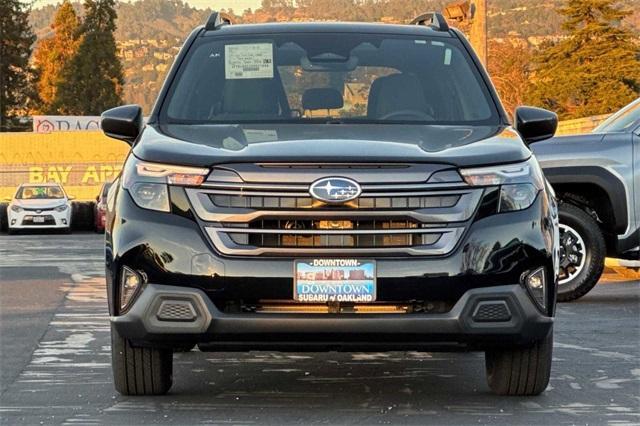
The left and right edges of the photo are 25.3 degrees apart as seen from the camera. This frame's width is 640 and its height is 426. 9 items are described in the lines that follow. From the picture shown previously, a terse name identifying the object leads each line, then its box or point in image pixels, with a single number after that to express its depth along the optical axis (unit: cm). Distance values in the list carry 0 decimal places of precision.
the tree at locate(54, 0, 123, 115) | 9381
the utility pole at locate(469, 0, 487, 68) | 2776
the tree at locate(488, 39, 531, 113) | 9825
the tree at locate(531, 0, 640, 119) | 8525
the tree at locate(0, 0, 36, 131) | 10162
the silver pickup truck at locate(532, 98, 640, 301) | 1195
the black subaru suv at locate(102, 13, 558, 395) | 635
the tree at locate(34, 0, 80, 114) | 11150
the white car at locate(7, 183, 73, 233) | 3491
